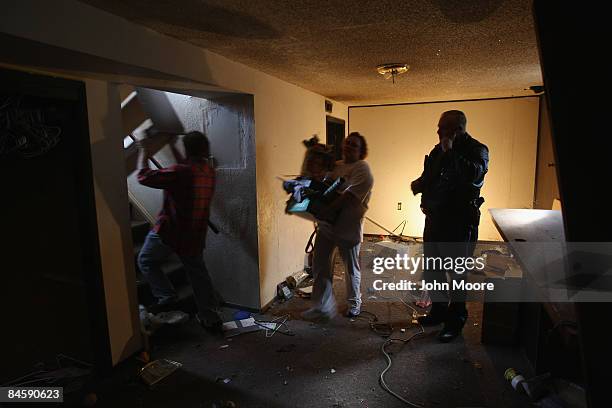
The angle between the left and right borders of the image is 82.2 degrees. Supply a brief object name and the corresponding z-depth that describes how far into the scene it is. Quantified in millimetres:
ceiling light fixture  2756
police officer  2312
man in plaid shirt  2461
